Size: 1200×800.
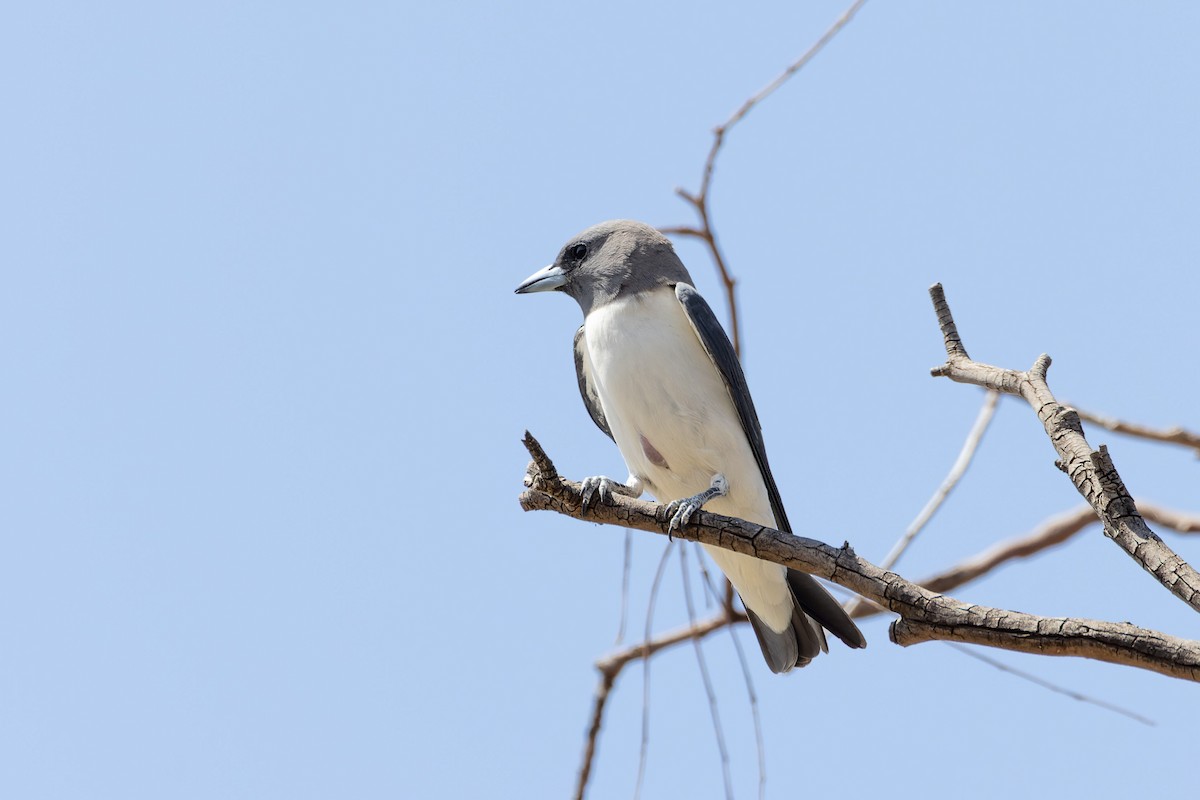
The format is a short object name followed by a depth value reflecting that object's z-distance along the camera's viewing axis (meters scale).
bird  10.54
